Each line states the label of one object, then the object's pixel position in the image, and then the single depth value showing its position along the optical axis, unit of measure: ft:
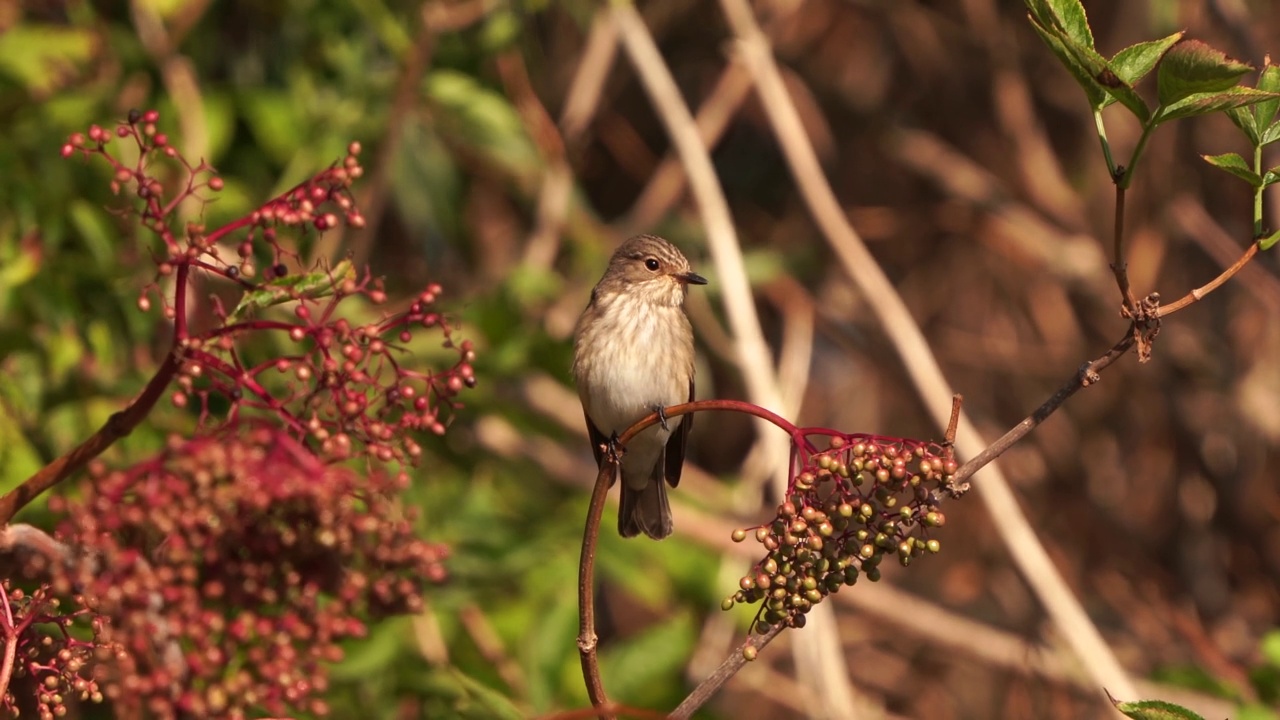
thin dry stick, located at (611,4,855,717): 28.53
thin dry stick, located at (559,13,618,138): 38.17
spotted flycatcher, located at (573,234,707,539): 28.19
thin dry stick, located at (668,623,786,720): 12.44
